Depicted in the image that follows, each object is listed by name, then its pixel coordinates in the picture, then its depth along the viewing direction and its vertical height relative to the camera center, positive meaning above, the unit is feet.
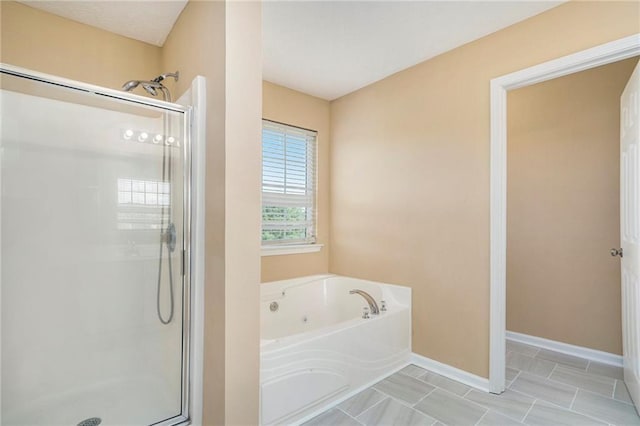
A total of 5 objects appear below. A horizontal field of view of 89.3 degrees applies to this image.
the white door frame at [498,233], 7.08 -0.46
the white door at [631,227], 6.00 -0.31
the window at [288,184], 10.07 +0.92
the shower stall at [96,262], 5.44 -0.88
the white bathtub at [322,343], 5.85 -2.95
